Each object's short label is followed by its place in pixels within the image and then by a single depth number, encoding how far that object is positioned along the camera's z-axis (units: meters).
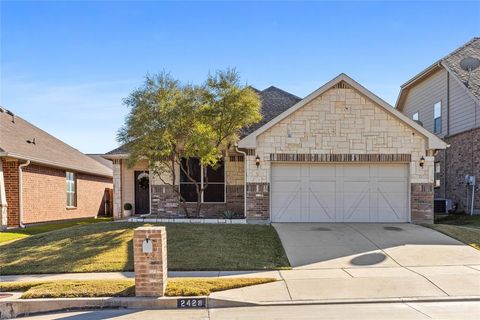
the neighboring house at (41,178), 16.66
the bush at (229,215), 15.46
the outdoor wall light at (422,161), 14.85
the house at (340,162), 14.84
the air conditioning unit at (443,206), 18.84
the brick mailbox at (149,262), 7.46
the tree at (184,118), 14.40
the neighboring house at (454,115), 17.75
